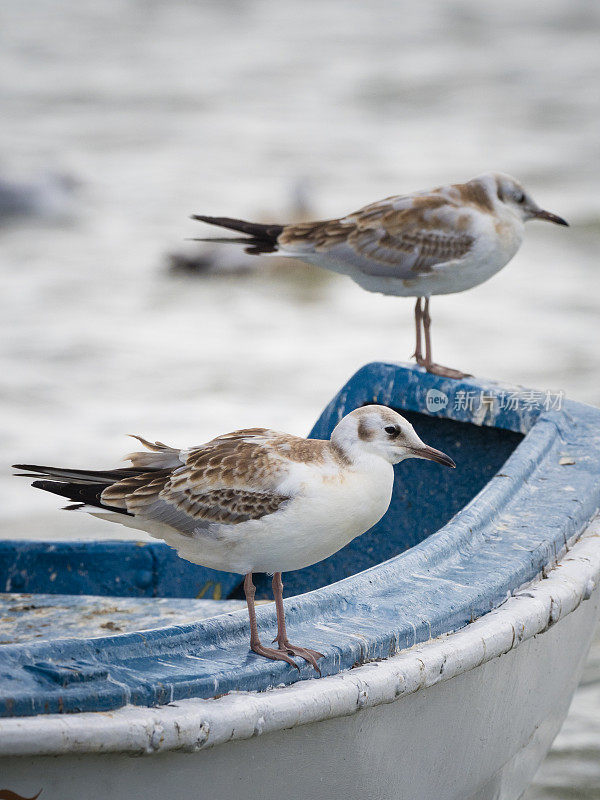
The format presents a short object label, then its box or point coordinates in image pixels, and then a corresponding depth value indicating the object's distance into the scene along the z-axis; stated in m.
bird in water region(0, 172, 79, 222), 22.27
